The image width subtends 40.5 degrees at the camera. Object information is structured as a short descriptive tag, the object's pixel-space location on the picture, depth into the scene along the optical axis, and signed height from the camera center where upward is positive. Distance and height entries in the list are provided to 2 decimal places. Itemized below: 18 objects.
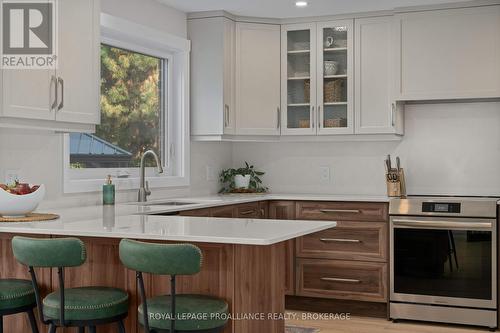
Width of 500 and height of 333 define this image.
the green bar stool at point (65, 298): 2.67 -0.57
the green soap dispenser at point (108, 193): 4.21 -0.22
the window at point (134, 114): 4.34 +0.32
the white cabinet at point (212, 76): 5.18 +0.64
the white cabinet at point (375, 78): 5.09 +0.61
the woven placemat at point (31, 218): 3.14 -0.28
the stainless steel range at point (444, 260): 4.52 -0.69
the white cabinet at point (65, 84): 3.21 +0.38
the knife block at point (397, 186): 5.05 -0.21
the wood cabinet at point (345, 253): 4.83 -0.69
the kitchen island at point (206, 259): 2.74 -0.44
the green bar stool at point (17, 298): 2.87 -0.60
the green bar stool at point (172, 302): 2.46 -0.57
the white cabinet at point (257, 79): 5.32 +0.63
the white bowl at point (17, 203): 3.17 -0.21
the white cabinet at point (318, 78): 5.24 +0.63
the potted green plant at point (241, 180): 5.62 -0.18
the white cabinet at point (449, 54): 4.77 +0.75
